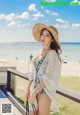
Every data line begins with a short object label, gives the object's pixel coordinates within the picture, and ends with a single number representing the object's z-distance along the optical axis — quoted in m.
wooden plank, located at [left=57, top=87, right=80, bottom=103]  1.06
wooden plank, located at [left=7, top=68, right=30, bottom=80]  1.78
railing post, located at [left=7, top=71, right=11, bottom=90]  2.73
